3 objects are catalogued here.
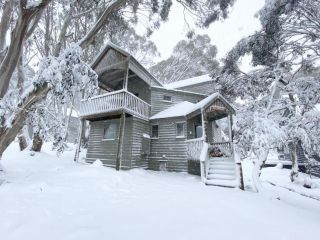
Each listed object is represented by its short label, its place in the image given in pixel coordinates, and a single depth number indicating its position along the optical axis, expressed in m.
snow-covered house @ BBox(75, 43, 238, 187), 12.71
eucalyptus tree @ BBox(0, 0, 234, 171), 5.72
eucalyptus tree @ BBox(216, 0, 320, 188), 9.29
